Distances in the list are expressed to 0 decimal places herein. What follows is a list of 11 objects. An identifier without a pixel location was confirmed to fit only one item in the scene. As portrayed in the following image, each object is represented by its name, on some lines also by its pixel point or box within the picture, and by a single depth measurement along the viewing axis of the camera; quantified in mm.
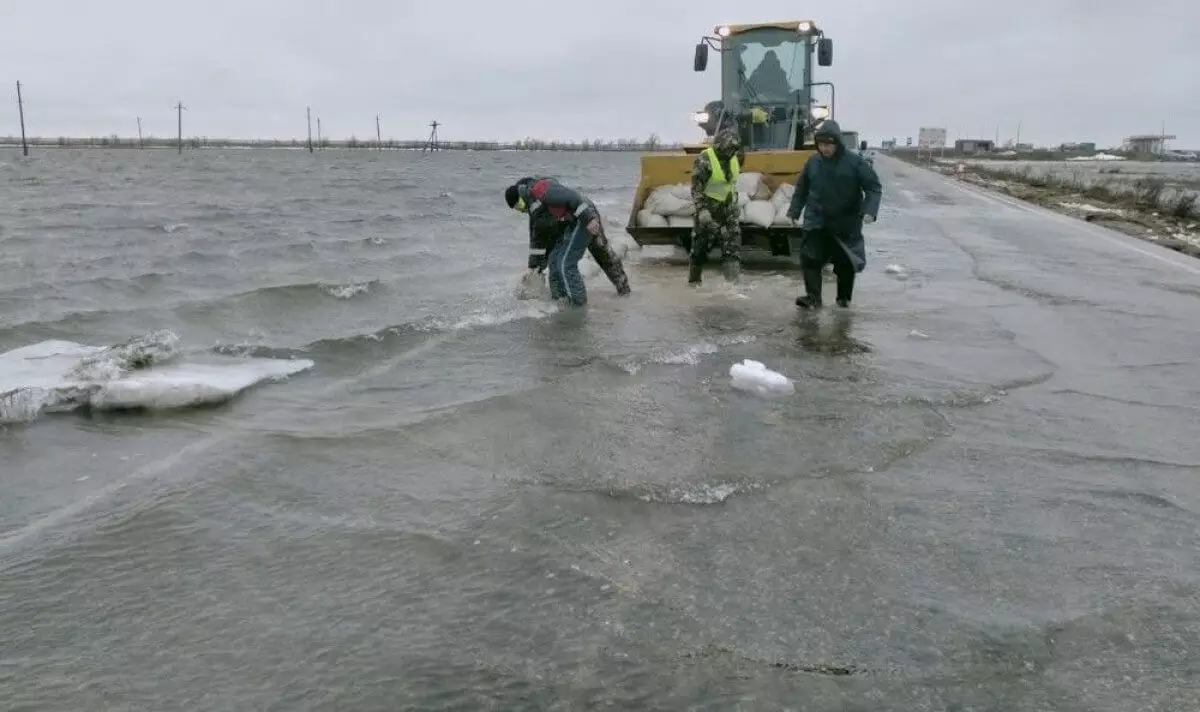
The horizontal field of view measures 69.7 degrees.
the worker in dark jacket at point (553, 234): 8266
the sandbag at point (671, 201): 10688
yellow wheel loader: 12516
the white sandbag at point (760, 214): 10203
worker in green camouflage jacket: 9047
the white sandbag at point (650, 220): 10773
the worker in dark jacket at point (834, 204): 7477
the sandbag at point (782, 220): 10211
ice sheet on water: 5004
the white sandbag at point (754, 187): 10578
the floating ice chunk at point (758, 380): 5117
